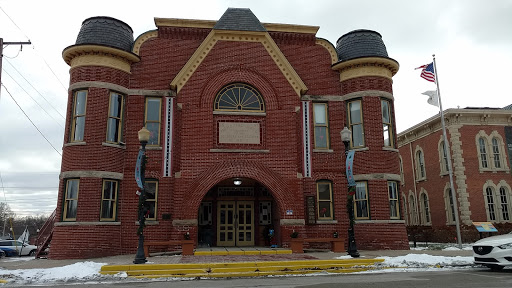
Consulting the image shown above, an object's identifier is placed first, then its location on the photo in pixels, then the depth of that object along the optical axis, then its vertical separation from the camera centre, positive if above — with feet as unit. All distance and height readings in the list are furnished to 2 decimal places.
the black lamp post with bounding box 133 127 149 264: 43.78 +2.50
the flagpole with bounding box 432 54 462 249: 65.05 +19.63
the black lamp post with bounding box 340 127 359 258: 47.62 +1.55
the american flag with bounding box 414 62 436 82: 69.62 +26.18
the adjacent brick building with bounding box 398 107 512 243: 82.48 +10.51
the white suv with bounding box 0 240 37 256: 89.56 -4.74
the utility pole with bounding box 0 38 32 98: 54.43 +25.64
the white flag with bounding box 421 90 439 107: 69.56 +21.76
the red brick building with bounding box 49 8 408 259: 57.57 +13.48
